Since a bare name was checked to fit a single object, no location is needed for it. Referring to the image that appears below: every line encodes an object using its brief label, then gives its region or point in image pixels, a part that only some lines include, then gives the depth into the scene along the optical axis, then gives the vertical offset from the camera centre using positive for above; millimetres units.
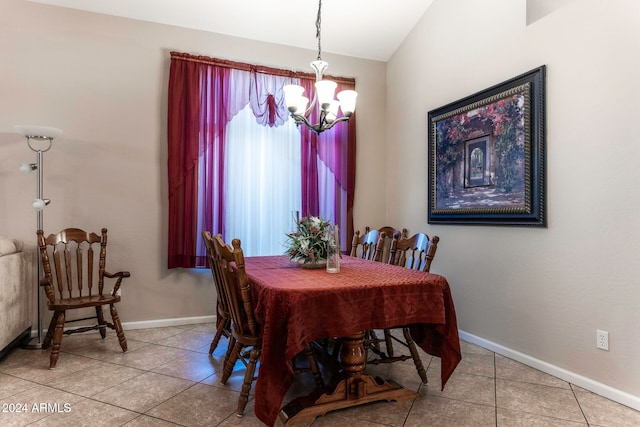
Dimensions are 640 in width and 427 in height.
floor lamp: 2961 +406
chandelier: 2609 +793
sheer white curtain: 3922 +354
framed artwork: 2764 +494
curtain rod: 3735 +1536
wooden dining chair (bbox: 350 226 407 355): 2775 -263
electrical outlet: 2330 -749
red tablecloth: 1798 -476
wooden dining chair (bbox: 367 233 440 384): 2428 -314
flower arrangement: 2482 -160
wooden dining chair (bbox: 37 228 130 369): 2826 -524
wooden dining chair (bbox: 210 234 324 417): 1989 -508
